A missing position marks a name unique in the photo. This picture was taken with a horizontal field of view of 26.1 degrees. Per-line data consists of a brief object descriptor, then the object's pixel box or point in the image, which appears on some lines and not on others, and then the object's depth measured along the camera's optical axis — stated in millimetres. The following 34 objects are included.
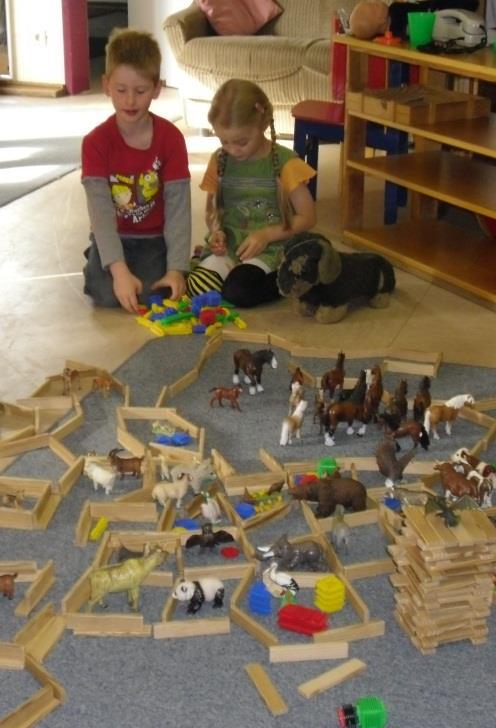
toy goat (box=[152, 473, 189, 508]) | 1725
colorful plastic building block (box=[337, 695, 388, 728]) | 1279
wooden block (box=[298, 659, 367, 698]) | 1350
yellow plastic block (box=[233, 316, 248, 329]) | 2510
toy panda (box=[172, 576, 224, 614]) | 1486
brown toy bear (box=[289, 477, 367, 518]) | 1695
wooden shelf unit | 2686
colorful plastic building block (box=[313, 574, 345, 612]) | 1503
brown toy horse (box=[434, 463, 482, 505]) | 1690
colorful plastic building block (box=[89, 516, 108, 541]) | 1668
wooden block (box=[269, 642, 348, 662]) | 1405
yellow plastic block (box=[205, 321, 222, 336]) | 2457
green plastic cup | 2795
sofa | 4176
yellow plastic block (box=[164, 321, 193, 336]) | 2488
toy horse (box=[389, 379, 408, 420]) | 1980
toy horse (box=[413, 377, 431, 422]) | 1977
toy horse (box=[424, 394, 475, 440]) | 1948
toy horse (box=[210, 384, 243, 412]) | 2094
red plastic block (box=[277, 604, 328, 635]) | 1461
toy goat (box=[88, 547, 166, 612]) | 1479
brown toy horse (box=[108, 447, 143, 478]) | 1790
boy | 2551
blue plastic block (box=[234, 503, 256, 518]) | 1720
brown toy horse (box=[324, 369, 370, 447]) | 1941
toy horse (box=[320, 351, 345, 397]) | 2078
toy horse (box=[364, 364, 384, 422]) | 1990
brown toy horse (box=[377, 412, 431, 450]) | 1906
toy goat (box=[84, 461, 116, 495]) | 1767
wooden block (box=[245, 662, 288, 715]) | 1320
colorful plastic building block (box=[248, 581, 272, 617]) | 1500
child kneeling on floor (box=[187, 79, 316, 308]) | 2619
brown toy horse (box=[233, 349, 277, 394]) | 2146
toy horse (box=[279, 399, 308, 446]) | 1938
